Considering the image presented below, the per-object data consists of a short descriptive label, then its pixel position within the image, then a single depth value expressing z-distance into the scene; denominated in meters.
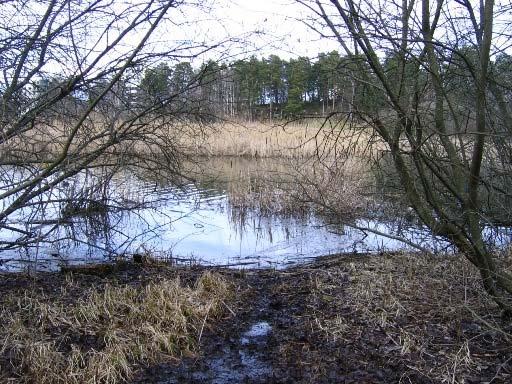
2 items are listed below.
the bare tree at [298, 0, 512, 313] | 3.73
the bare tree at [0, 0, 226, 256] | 5.04
